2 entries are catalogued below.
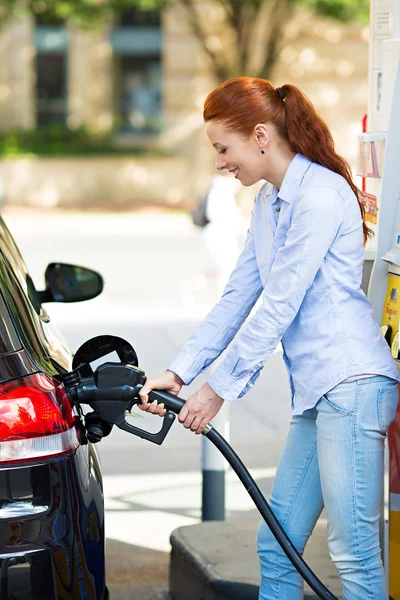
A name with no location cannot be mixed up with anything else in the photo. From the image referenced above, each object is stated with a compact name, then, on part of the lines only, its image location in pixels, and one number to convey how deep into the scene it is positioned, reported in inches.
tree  1241.3
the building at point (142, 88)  1392.7
